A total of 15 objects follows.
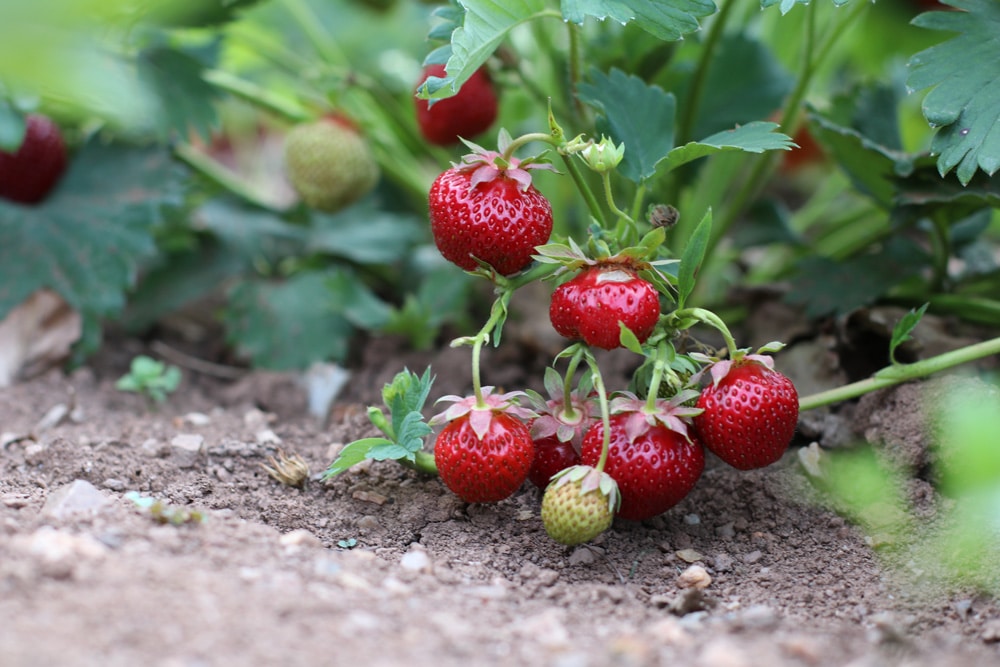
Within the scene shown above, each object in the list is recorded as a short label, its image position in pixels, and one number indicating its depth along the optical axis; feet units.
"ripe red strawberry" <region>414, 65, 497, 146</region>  2.26
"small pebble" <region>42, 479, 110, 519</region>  1.89
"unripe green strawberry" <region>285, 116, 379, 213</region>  2.41
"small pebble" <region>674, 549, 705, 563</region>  1.98
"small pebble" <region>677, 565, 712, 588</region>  1.93
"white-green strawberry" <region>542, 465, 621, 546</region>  1.89
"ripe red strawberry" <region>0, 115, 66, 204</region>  2.38
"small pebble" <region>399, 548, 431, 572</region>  1.89
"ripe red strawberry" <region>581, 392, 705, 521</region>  1.92
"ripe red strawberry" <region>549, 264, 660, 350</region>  1.92
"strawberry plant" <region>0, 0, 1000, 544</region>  1.94
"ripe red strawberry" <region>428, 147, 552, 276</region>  1.94
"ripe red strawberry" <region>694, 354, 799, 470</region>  1.93
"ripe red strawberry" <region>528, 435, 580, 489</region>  1.97
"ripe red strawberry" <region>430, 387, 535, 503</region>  1.92
